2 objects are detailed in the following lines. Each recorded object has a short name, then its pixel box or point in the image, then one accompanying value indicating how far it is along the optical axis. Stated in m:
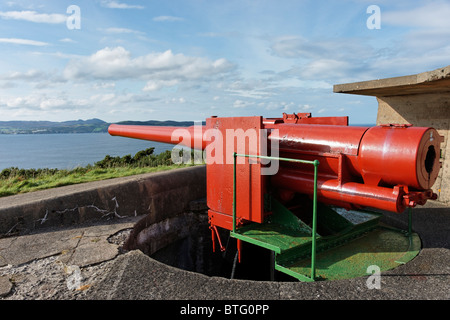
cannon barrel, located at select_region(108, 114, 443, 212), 2.93
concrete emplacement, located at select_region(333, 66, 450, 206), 5.53
